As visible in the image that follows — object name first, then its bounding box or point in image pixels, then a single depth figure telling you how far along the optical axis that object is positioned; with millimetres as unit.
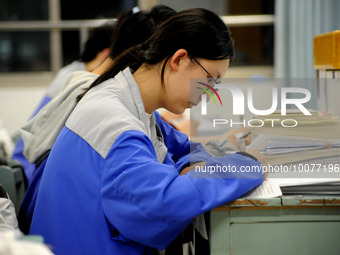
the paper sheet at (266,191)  1687
